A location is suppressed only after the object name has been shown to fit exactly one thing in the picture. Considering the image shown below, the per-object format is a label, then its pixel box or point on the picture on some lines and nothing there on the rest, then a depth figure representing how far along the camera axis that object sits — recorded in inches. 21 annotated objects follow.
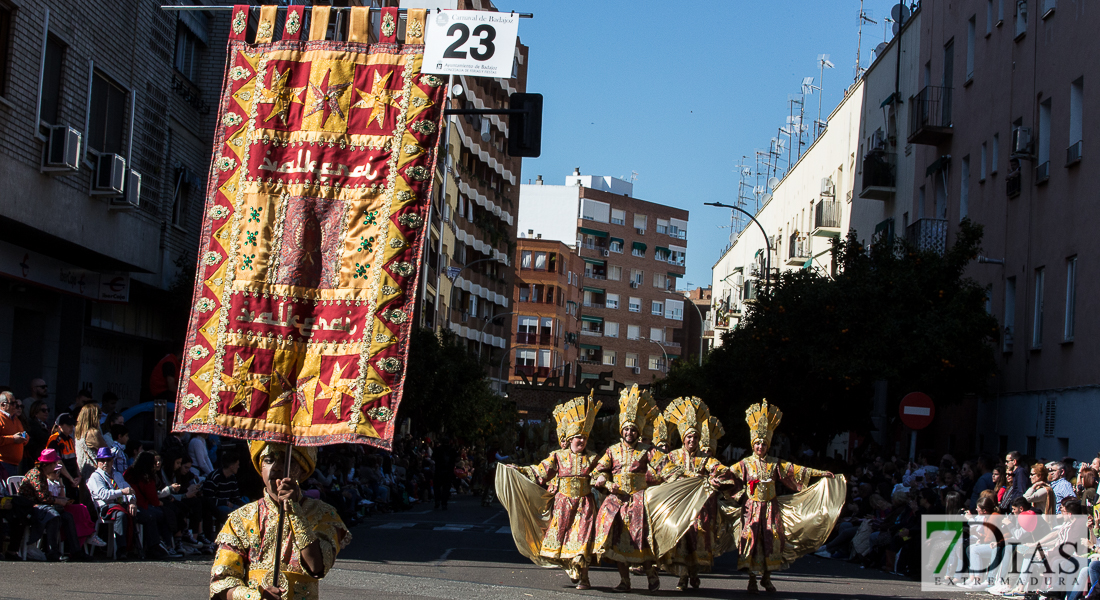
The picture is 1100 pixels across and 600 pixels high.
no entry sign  777.6
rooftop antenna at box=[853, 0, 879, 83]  2015.3
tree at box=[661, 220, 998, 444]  1050.7
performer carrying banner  274.1
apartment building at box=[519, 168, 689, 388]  4576.8
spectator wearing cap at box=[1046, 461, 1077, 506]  597.6
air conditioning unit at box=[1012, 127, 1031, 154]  1023.6
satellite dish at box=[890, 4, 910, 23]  1578.5
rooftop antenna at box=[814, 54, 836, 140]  2386.8
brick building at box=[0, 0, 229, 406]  751.1
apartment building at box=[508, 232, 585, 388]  4288.9
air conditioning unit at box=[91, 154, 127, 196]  834.2
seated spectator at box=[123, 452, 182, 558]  606.9
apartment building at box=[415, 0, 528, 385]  2642.7
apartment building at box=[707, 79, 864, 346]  1870.1
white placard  469.7
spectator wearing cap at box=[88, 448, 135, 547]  580.7
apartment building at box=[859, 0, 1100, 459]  920.3
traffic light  652.7
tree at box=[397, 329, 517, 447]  1686.8
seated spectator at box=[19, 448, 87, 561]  550.9
